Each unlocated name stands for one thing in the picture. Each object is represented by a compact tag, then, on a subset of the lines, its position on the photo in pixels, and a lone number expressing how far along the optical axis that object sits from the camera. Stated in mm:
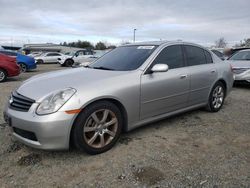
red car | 7672
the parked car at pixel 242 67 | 6161
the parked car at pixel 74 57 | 17429
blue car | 11262
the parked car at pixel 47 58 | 21114
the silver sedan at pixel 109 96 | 2225
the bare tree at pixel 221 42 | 48243
